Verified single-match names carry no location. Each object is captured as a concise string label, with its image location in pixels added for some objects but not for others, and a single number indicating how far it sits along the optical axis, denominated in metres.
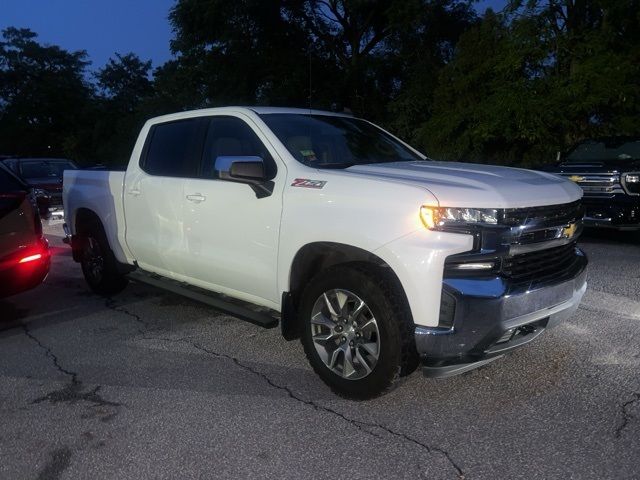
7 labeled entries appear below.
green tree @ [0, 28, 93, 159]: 59.22
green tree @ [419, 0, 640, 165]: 13.33
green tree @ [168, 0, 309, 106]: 22.30
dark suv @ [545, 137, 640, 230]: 8.74
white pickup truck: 3.38
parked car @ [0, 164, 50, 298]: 5.41
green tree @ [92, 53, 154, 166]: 48.53
